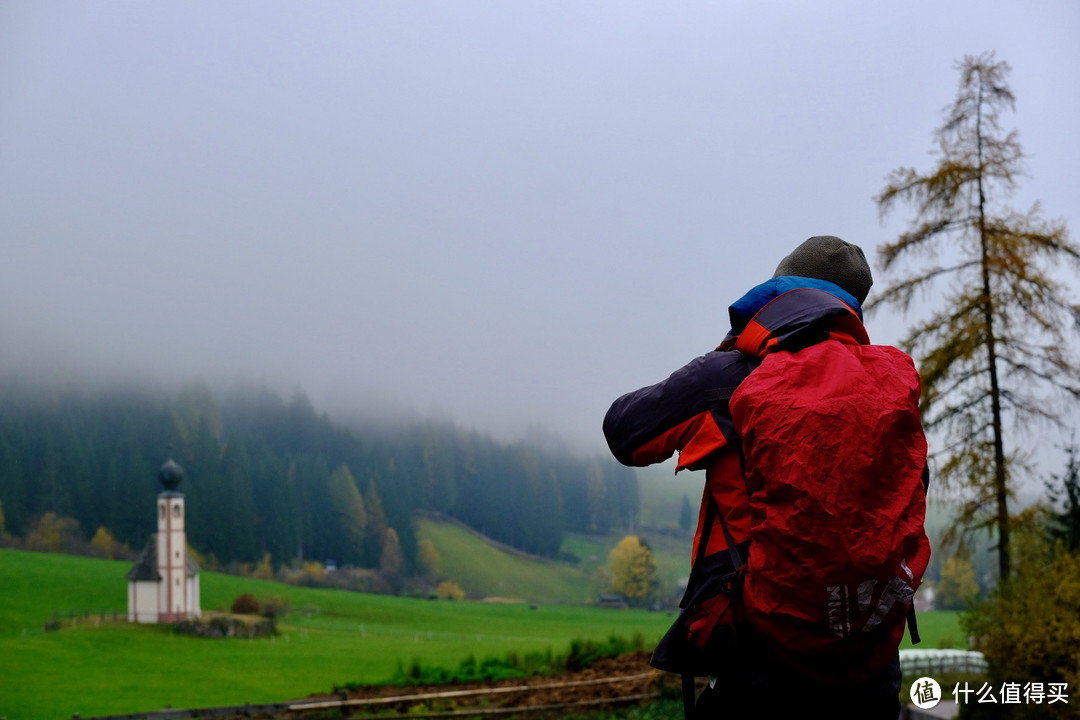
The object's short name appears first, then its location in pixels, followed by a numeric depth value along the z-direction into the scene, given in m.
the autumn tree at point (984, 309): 8.49
